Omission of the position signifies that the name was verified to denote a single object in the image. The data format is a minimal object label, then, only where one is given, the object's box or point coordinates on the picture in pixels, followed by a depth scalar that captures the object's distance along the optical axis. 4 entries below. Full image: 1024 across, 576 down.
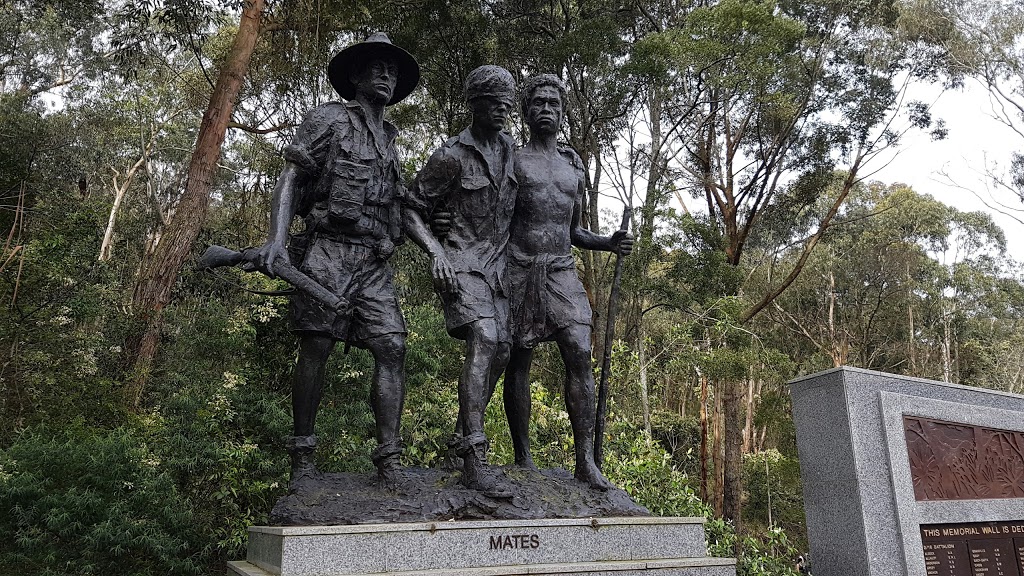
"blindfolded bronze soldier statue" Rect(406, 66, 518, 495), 4.16
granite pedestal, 3.27
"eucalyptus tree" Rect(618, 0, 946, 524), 14.31
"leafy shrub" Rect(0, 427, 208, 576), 6.69
